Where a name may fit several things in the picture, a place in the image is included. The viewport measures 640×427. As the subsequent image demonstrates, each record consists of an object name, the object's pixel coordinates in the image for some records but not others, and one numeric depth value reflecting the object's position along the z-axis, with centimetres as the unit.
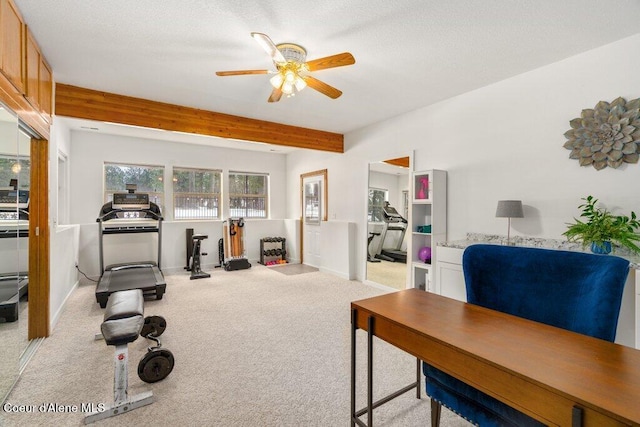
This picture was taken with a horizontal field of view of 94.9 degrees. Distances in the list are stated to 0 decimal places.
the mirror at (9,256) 217
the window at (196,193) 651
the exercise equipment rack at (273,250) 705
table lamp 297
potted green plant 230
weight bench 194
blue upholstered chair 133
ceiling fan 240
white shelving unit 387
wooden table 87
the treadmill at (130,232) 418
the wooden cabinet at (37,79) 238
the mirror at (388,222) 475
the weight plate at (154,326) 290
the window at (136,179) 586
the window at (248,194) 723
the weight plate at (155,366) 225
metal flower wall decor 250
